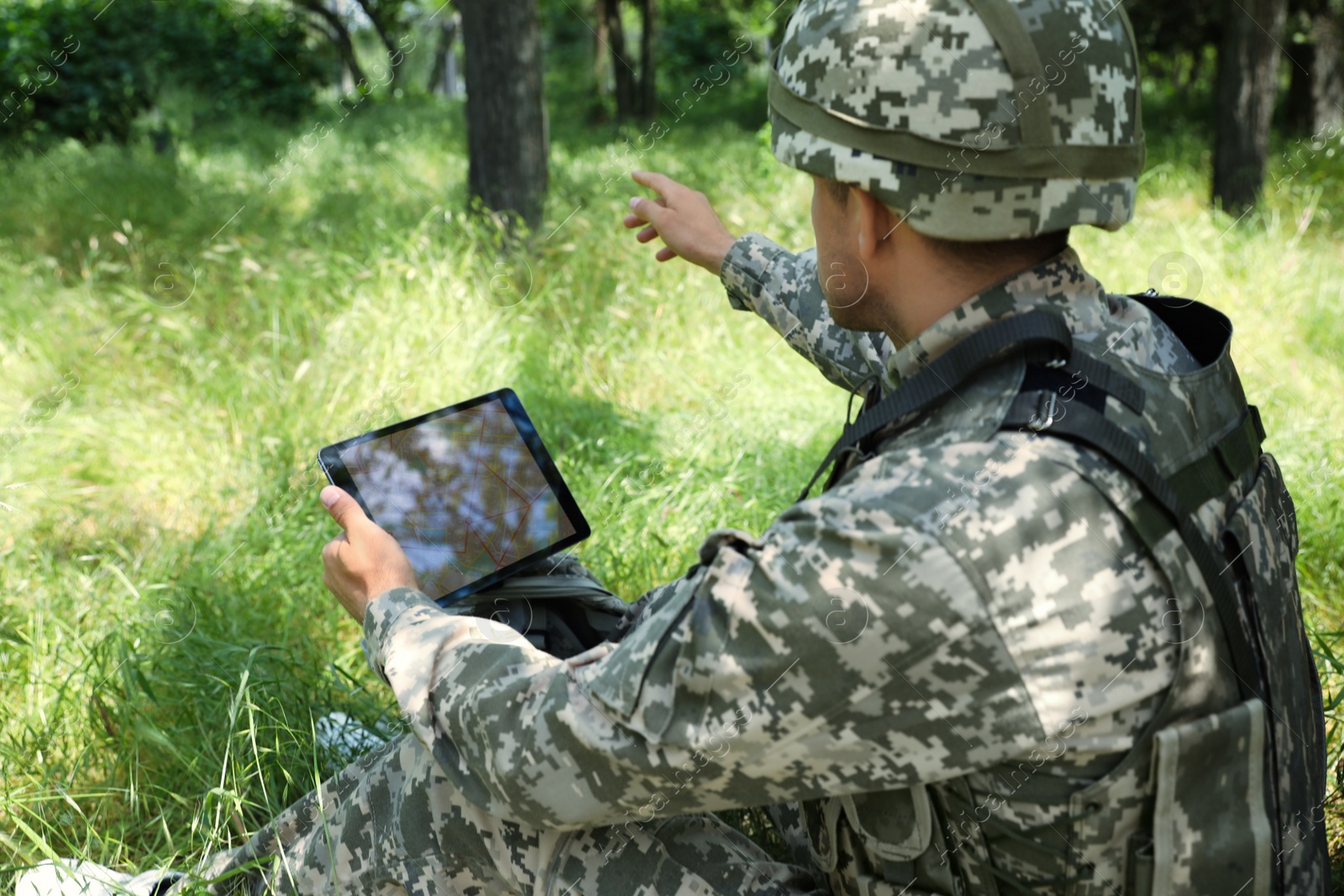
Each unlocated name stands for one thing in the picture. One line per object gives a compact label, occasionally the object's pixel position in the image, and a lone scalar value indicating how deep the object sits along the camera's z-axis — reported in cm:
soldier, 122
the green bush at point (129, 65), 934
